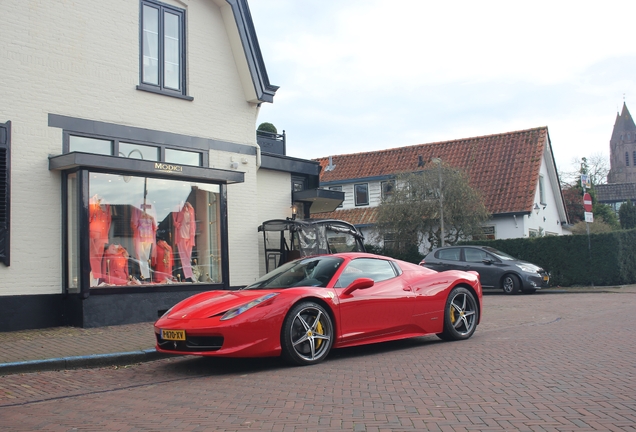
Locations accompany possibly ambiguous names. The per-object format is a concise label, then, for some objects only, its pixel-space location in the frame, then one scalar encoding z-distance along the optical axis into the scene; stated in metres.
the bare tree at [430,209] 27.31
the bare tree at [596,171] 61.64
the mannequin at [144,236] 12.43
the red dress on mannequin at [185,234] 13.20
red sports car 7.24
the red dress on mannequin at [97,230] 11.55
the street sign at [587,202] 21.36
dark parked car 19.95
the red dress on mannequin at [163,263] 12.66
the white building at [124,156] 11.30
